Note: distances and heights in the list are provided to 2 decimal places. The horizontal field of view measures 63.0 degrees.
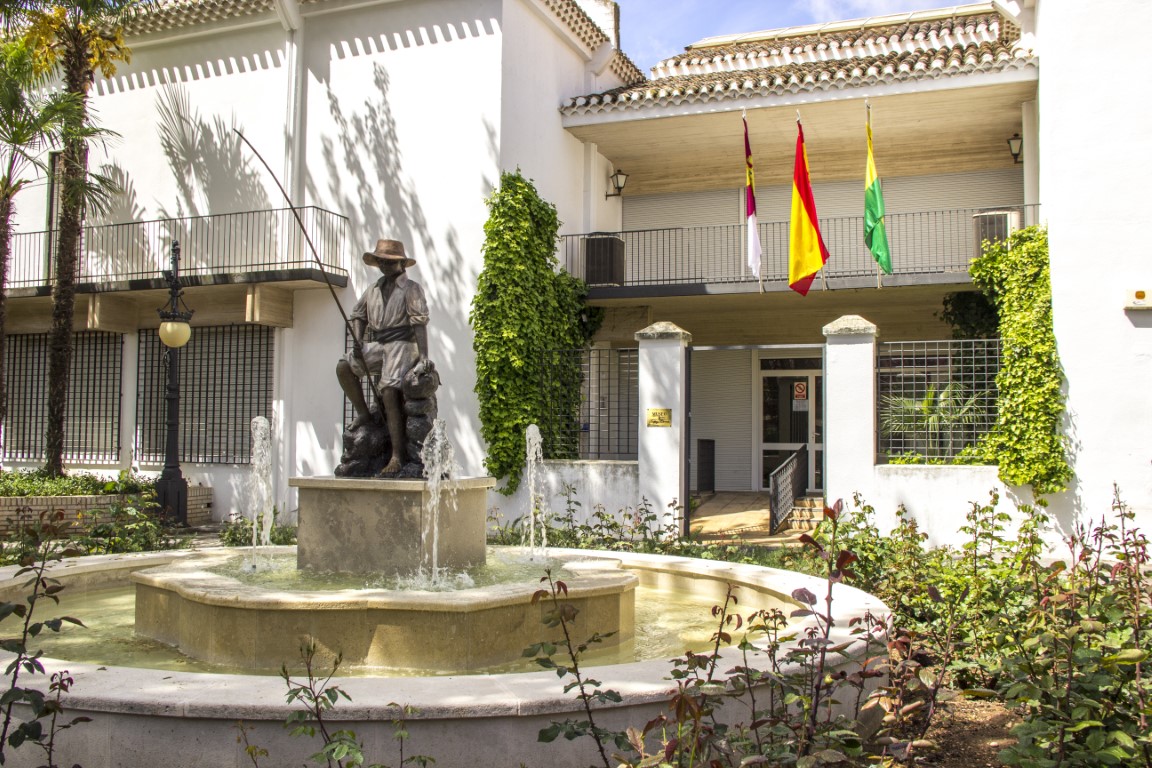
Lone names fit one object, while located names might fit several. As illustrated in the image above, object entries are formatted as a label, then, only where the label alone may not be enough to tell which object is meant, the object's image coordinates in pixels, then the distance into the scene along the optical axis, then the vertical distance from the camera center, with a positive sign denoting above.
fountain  3.46 -1.06
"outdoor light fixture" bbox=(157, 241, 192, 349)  13.11 +1.44
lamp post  13.67 -0.35
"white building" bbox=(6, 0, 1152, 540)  12.03 +4.01
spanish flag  13.62 +2.61
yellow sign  12.49 +0.02
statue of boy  6.86 +0.60
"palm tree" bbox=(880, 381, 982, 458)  12.42 +0.06
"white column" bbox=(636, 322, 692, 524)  12.43 +0.04
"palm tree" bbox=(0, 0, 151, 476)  15.02 +4.83
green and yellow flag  13.88 +2.98
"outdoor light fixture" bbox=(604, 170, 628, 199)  18.00 +4.64
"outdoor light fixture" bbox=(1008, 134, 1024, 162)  15.97 +4.75
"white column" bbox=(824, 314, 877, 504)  11.62 +0.12
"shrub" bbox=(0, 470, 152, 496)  14.27 -1.07
